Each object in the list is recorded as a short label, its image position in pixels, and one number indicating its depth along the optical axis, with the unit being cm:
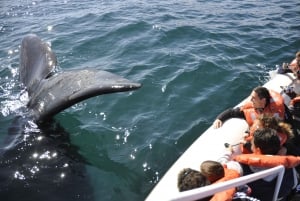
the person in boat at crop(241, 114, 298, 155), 568
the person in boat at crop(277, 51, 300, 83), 787
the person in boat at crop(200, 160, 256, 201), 432
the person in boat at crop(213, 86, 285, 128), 634
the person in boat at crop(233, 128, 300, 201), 493
